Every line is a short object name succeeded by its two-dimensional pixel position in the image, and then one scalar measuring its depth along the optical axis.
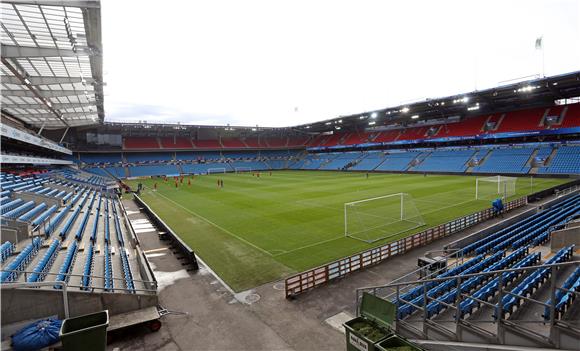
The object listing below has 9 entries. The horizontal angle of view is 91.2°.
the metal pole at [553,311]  4.16
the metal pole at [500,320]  4.99
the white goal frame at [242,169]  76.30
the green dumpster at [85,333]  5.24
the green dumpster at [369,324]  5.42
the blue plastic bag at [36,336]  6.02
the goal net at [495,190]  26.16
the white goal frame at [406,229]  16.07
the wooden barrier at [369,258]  10.52
